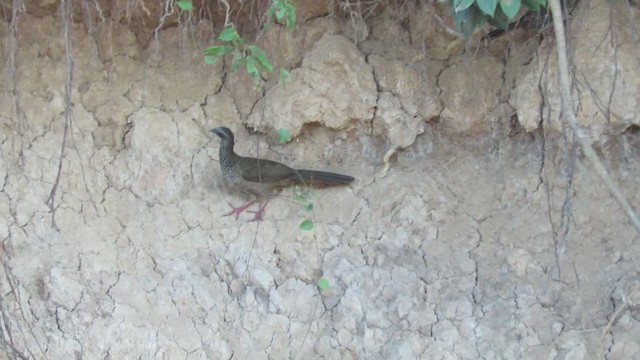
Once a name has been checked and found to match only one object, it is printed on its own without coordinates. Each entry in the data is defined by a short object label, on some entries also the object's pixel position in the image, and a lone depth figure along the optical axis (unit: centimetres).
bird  507
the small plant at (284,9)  416
